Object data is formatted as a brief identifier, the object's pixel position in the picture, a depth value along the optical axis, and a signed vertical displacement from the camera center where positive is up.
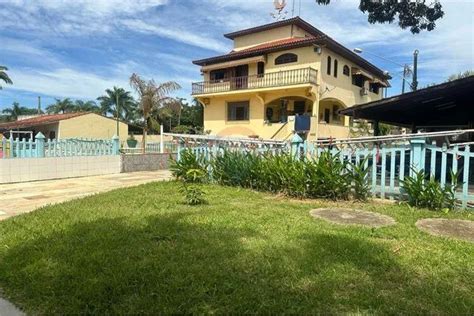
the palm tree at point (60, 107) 60.75 +5.92
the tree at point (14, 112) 63.01 +5.26
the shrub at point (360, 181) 7.36 -0.64
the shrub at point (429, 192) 6.46 -0.74
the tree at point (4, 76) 28.95 +5.11
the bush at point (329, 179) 7.38 -0.61
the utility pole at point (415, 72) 25.53 +5.24
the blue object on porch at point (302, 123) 23.12 +1.49
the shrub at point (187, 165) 10.09 -0.53
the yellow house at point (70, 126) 32.28 +1.60
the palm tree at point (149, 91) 25.45 +3.68
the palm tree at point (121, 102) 54.19 +6.16
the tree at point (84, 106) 60.00 +6.13
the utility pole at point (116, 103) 53.19 +5.84
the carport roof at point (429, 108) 9.91 +1.35
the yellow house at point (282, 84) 24.44 +4.51
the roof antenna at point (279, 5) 28.45 +10.67
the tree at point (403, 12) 7.48 +2.74
